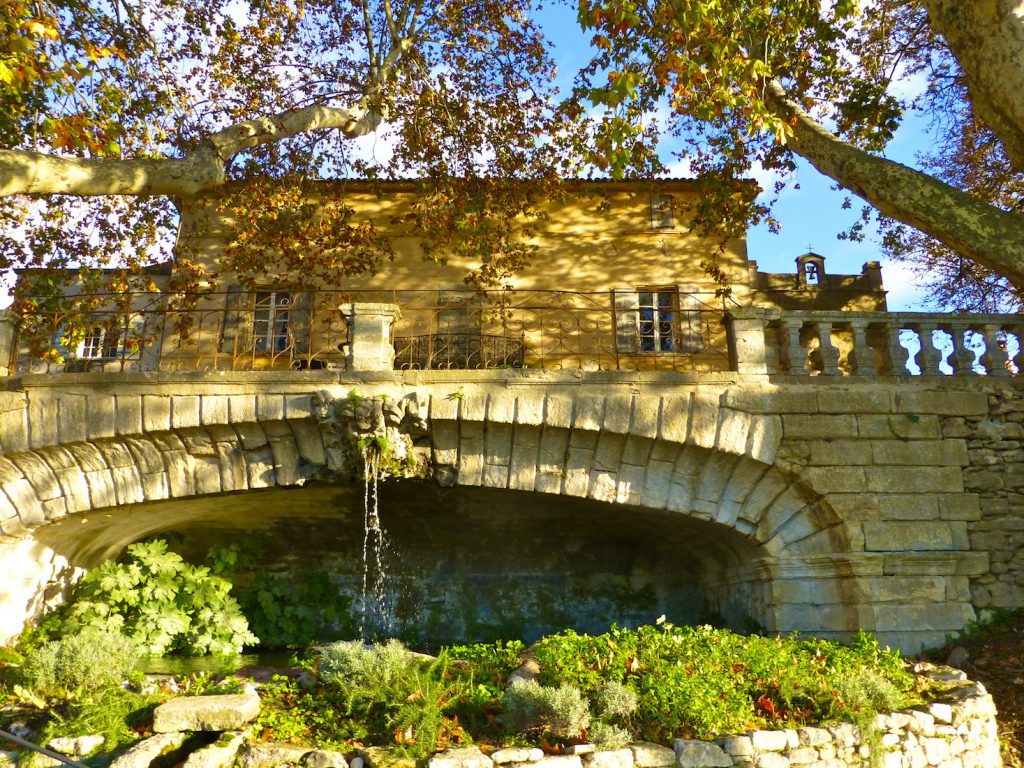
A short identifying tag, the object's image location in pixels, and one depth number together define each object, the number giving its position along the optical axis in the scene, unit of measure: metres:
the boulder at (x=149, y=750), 4.04
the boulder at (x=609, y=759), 4.16
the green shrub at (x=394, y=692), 4.39
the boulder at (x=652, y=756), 4.23
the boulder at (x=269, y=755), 4.10
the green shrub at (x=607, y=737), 4.25
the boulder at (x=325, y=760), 4.12
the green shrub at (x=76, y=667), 5.07
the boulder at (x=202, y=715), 4.40
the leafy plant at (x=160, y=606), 7.17
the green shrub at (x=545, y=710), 4.38
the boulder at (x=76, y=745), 4.34
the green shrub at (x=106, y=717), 4.46
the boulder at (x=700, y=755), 4.25
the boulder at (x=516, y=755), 4.14
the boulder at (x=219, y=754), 4.02
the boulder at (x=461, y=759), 4.04
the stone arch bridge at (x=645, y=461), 6.45
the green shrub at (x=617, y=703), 4.51
